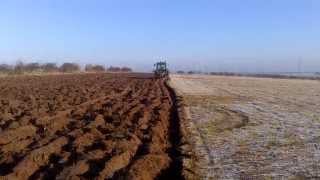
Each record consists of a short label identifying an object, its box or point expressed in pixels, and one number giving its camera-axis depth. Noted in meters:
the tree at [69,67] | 48.12
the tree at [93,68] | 56.40
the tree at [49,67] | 45.14
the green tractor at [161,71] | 29.91
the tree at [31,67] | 39.89
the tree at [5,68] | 36.47
